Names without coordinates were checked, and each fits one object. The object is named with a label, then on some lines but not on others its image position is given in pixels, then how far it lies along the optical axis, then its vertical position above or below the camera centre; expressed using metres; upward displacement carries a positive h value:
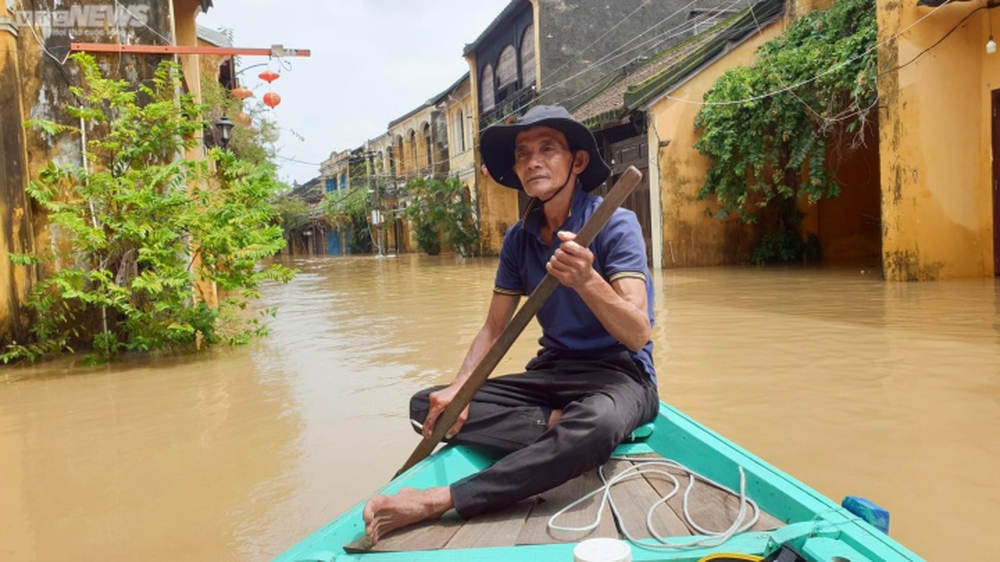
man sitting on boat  2.12 -0.38
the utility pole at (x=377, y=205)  34.66 +2.12
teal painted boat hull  1.63 -0.70
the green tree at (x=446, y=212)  24.35 +1.13
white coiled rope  1.81 -0.74
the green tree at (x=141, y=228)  6.18 +0.30
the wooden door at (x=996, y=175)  8.80 +0.44
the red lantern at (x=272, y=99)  12.57 +2.66
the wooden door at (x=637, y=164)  14.55 +1.42
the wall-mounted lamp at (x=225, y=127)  12.00 +2.16
